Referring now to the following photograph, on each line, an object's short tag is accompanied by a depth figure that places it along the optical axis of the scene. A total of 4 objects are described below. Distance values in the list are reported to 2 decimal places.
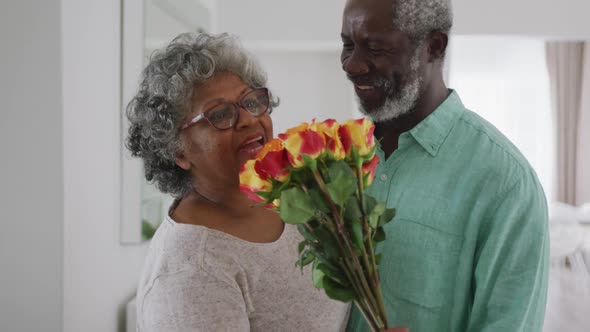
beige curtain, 6.38
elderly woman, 1.13
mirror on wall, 2.39
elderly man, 1.14
